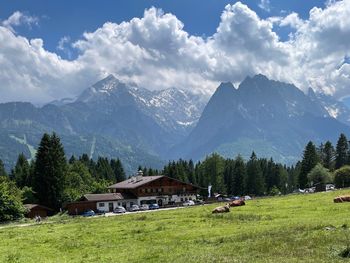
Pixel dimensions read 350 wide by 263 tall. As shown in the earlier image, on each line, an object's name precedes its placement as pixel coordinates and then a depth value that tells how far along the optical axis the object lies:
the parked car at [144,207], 106.95
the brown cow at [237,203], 70.66
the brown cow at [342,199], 54.97
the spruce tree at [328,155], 189.07
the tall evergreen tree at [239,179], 170.25
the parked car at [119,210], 101.86
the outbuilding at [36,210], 100.25
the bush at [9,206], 86.27
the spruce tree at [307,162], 154.62
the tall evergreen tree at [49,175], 111.56
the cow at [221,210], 58.99
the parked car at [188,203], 110.70
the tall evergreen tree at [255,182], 168.38
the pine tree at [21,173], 137.00
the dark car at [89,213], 98.69
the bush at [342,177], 134.12
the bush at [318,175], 147.25
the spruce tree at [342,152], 178.38
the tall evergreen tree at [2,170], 175.88
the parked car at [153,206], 108.40
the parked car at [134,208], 106.45
